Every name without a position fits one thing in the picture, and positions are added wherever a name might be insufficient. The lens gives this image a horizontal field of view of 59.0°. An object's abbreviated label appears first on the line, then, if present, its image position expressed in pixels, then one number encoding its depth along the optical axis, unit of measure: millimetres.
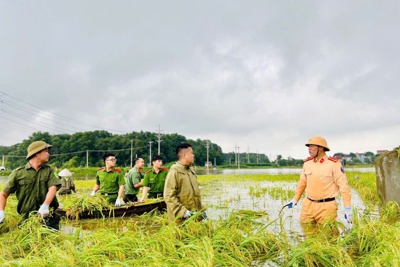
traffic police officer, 4816
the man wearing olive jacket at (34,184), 4641
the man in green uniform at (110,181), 8039
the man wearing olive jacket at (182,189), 4395
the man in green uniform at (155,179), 8273
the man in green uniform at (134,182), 8866
